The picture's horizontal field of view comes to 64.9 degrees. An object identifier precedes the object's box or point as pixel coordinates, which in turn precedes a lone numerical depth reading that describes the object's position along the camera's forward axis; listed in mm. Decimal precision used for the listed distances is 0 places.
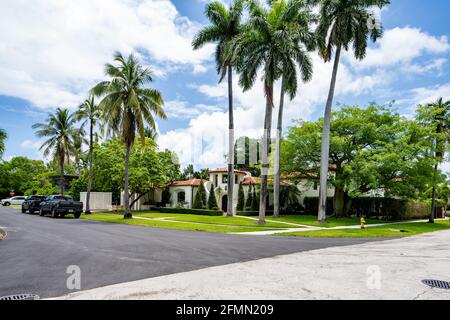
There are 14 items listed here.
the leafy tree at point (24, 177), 64562
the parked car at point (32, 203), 35688
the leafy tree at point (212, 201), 40888
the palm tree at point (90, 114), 38031
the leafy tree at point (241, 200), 42594
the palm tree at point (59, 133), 42281
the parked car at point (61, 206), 30375
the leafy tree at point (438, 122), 34188
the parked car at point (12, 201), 56156
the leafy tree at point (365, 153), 29719
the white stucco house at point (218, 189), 43688
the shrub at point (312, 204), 42775
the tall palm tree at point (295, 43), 26828
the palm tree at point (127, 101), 30484
